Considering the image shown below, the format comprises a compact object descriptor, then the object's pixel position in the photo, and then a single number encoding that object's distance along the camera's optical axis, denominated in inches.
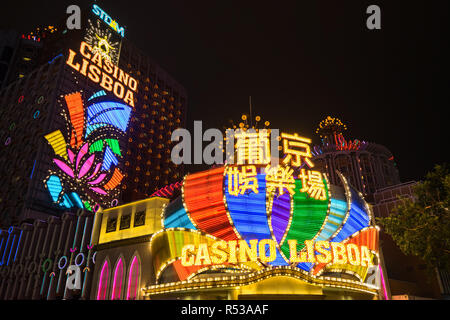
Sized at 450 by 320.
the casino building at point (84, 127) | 1759.4
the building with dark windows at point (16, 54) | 3216.0
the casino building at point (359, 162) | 2581.2
